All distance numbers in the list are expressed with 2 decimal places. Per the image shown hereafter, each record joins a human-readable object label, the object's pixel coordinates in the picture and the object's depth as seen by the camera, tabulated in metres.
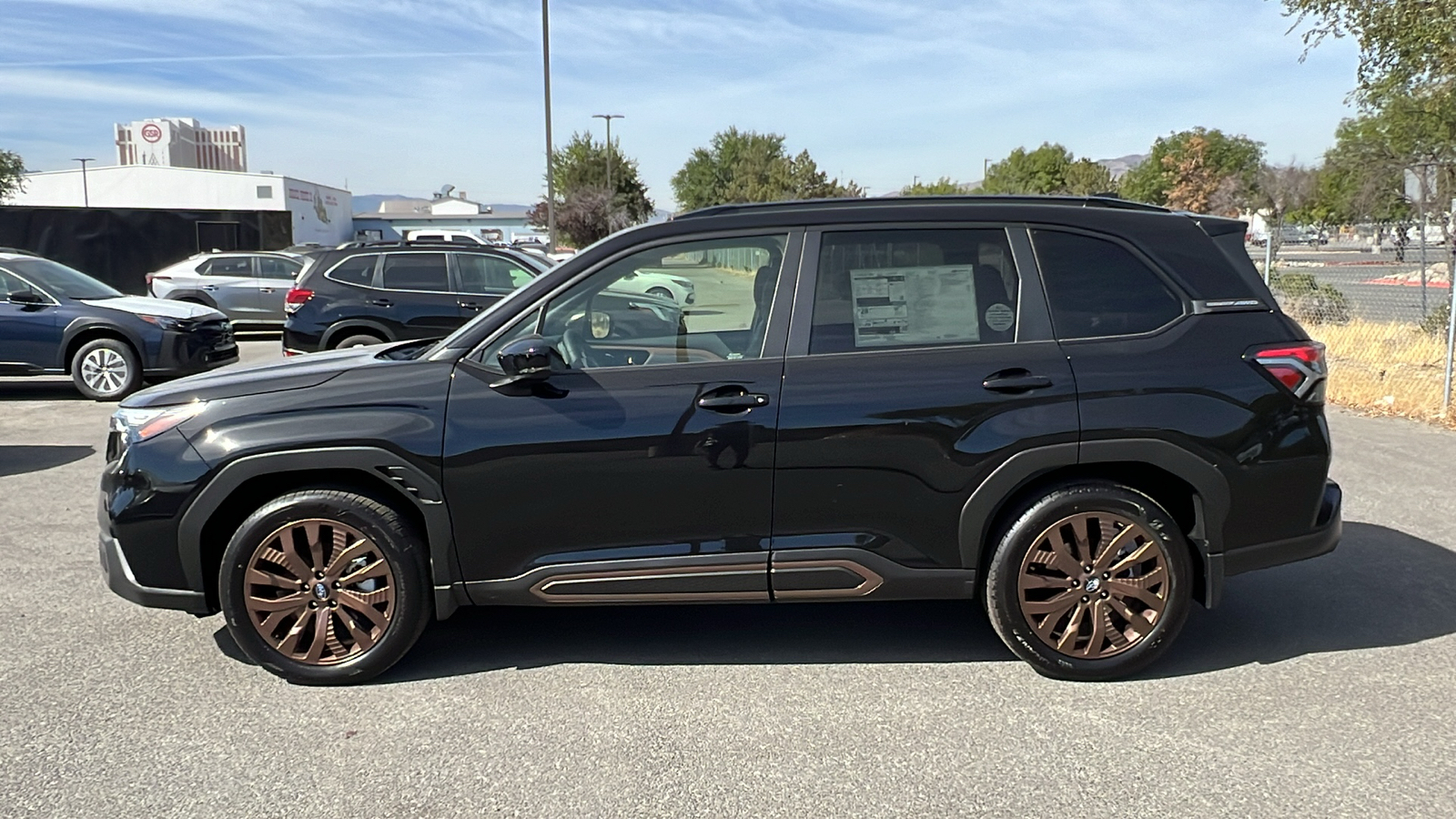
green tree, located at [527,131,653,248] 45.62
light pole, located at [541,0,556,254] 26.47
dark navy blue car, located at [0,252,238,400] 11.31
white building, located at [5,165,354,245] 69.56
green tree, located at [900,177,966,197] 59.06
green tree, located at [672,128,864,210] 52.59
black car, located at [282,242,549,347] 11.41
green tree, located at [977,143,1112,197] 60.81
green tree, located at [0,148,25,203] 57.49
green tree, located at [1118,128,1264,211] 55.66
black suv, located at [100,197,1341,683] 3.93
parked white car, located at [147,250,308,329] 18.55
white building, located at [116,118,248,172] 126.81
